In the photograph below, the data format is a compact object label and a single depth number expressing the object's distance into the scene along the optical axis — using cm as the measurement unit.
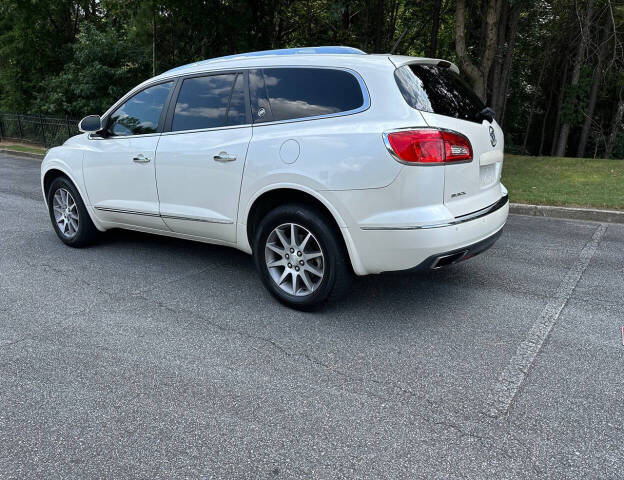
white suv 344
